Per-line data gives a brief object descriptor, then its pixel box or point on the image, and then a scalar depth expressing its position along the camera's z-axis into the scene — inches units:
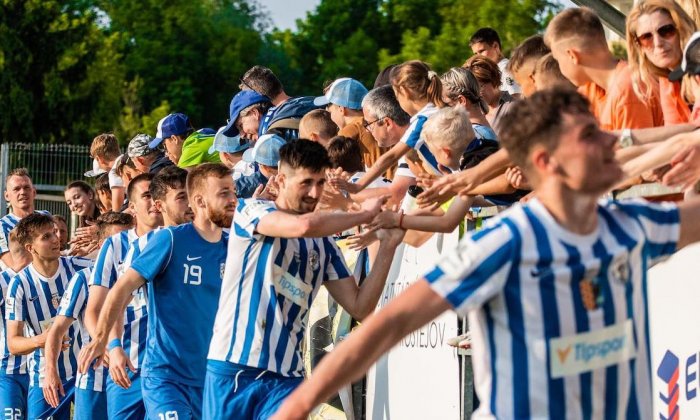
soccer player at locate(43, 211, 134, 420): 650.2
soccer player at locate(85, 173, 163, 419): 614.3
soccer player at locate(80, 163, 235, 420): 543.4
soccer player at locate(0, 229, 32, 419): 762.0
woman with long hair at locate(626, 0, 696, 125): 416.1
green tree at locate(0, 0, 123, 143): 3093.8
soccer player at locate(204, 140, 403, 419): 459.6
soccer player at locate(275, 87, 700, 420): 278.7
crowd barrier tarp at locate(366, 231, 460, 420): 510.5
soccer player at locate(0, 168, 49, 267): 961.1
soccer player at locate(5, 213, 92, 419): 742.0
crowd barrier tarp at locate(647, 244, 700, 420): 370.3
